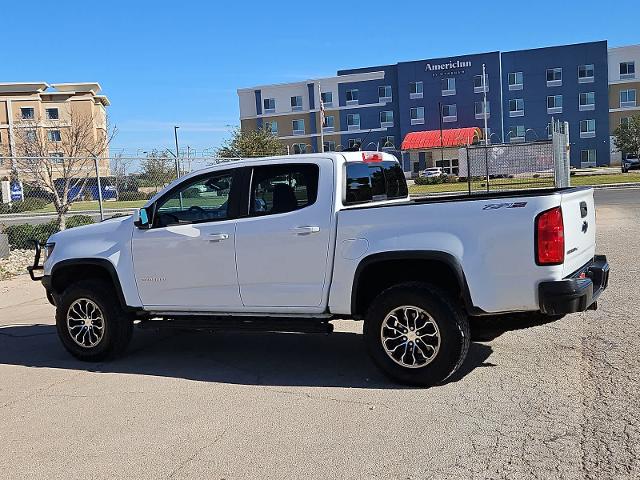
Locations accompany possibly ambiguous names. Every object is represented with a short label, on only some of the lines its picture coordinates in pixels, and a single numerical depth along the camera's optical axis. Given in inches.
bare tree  689.6
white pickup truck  192.4
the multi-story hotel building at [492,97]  2768.2
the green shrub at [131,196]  698.8
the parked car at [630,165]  2233.8
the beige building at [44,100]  3075.8
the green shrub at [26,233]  645.3
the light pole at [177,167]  701.3
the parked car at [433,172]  2561.5
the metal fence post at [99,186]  582.6
